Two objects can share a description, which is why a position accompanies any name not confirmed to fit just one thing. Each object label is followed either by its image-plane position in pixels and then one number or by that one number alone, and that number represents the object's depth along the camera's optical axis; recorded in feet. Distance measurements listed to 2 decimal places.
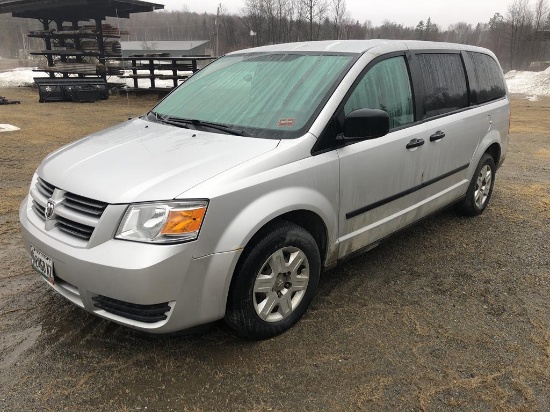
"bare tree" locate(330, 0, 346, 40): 163.27
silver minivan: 7.36
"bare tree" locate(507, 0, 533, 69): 178.86
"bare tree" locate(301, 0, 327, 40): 159.94
